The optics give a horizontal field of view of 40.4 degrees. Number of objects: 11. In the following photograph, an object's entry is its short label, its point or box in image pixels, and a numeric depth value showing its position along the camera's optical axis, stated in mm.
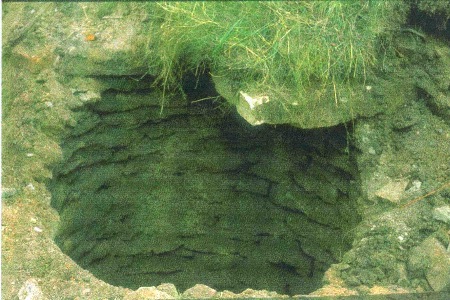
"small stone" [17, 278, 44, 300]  2285
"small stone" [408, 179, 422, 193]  2670
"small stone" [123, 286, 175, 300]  2283
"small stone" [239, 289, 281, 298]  2336
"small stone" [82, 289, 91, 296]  2329
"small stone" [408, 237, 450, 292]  2348
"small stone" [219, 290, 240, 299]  2342
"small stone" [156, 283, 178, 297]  2327
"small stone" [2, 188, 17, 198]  2677
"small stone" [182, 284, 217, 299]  2330
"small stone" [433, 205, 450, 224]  2535
